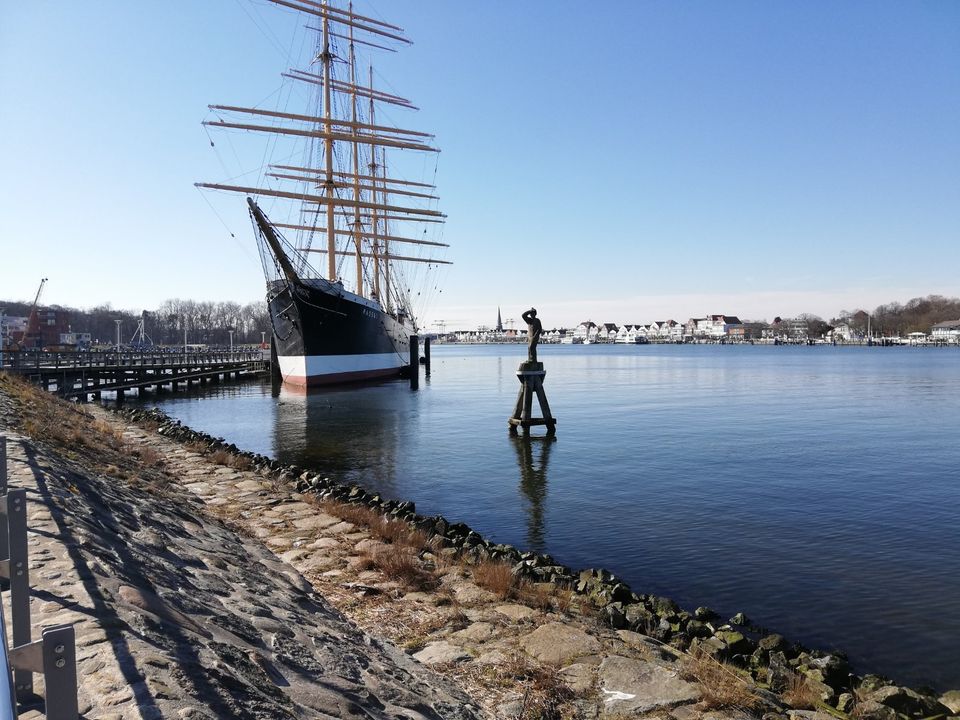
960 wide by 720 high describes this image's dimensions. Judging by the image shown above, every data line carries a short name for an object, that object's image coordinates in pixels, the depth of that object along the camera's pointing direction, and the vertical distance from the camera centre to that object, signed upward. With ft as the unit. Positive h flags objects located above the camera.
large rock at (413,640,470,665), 20.03 -9.99
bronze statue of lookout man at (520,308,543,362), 78.77 +1.68
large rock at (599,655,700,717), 18.08 -10.39
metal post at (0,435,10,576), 12.79 -3.95
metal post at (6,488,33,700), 11.25 -4.05
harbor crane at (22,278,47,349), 414.14 +9.12
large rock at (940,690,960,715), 20.28 -11.75
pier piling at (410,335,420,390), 170.40 -4.37
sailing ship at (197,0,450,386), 147.23 +16.62
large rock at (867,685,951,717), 19.92 -11.46
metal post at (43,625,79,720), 6.82 -3.57
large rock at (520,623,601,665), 20.85 -10.30
